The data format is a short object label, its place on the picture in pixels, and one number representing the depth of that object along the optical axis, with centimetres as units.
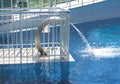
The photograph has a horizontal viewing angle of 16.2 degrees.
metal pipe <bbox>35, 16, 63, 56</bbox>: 1175
